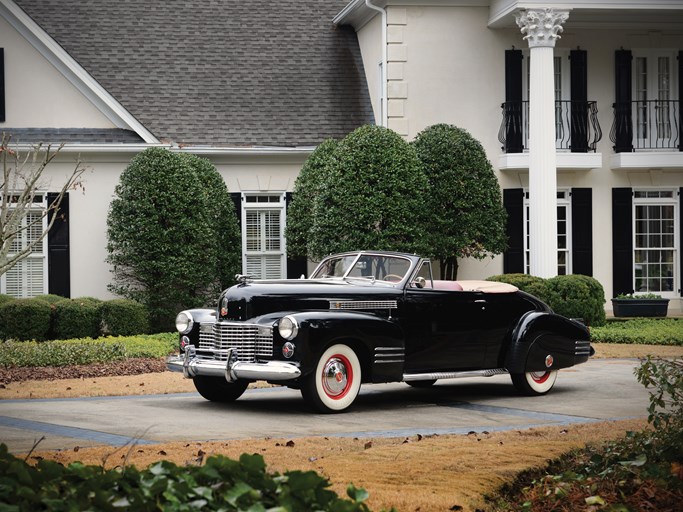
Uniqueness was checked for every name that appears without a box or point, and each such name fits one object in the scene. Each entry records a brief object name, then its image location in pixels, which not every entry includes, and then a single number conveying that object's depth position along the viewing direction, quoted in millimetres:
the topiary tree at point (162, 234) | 21188
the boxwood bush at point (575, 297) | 21359
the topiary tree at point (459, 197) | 22250
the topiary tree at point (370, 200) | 21078
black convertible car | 11203
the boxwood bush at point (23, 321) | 19250
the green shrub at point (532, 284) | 21203
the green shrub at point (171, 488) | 4273
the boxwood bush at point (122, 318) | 20156
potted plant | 23438
